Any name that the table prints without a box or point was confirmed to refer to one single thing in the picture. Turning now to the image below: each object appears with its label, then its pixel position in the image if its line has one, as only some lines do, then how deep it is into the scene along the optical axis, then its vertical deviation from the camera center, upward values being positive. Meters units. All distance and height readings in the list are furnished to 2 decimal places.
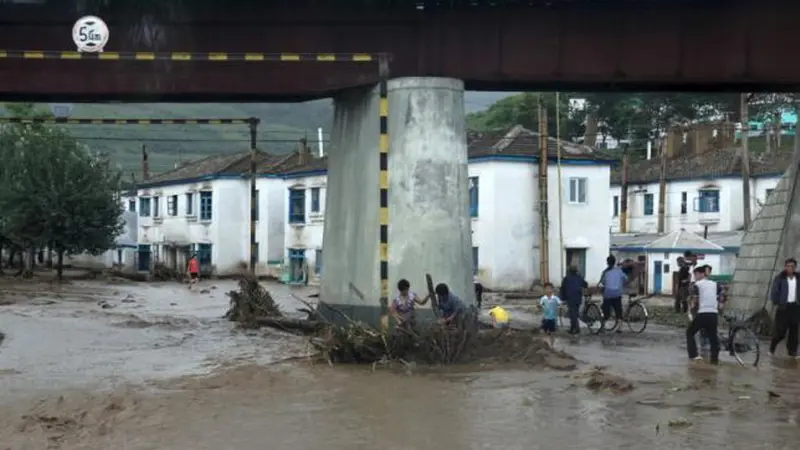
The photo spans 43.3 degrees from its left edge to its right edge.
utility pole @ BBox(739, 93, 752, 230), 36.68 +2.65
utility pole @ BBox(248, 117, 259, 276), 31.00 +1.73
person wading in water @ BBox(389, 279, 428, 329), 15.56 -1.08
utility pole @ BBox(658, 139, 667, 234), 51.44 +2.13
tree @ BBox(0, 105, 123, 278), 49.38 +1.86
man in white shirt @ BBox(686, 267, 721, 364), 15.52 -1.10
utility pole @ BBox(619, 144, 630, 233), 54.40 +1.84
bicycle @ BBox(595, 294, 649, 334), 22.23 -1.81
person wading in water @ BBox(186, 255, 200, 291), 51.44 -1.85
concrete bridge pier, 17.42 +0.66
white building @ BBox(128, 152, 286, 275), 61.00 +1.18
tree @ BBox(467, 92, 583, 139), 74.19 +8.97
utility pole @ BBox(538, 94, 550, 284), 41.38 +0.79
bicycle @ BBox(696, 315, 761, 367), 16.25 -1.74
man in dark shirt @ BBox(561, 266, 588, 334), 21.41 -1.23
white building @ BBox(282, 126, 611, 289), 44.78 +1.13
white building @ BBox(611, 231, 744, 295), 41.59 -0.77
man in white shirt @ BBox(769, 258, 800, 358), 16.64 -1.09
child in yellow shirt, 18.74 -1.54
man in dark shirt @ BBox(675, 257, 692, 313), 25.44 -1.13
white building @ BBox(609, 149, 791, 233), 50.28 +2.39
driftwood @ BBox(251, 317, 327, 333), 19.88 -1.95
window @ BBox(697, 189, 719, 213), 52.12 +1.81
